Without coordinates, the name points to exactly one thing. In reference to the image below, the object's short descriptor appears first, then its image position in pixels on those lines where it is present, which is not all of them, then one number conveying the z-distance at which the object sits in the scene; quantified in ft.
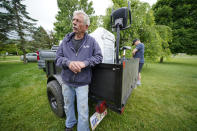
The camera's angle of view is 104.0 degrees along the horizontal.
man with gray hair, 3.80
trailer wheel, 5.33
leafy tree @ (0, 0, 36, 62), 35.40
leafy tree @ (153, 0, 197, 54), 44.78
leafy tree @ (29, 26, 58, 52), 43.55
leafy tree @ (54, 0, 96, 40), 41.11
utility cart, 3.65
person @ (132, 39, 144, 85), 11.24
